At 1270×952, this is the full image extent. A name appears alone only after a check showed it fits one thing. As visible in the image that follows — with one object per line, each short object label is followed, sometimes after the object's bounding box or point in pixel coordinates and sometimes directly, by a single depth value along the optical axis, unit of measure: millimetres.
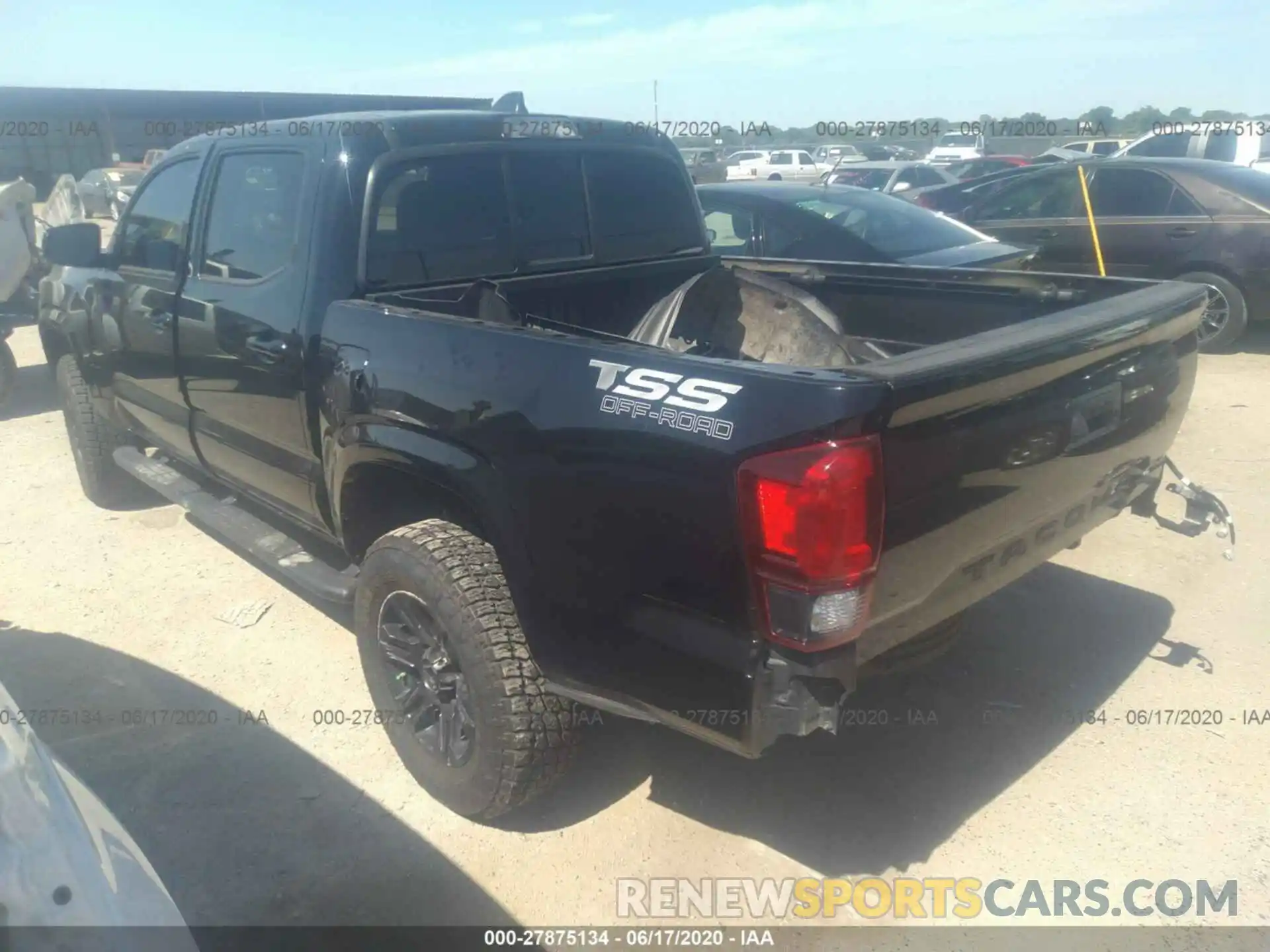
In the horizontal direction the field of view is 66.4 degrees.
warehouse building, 33531
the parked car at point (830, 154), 33456
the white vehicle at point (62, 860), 1518
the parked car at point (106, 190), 21250
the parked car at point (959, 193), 9664
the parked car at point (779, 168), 31250
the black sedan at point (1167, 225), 7906
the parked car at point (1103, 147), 23141
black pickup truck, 2070
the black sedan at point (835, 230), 6406
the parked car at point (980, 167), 19656
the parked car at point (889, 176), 16797
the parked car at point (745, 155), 33094
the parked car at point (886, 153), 31953
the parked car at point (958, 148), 29656
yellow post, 8352
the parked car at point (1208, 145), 15086
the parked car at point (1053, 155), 18297
